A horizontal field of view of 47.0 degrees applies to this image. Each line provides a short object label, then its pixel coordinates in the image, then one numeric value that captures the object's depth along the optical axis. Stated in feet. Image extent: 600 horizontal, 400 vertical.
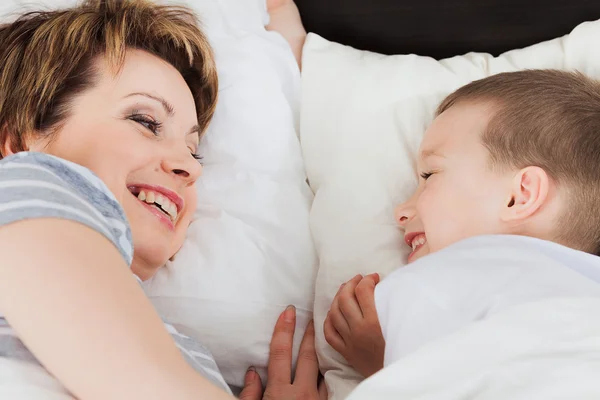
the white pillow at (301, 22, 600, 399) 4.27
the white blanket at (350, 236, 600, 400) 2.65
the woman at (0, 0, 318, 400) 2.53
